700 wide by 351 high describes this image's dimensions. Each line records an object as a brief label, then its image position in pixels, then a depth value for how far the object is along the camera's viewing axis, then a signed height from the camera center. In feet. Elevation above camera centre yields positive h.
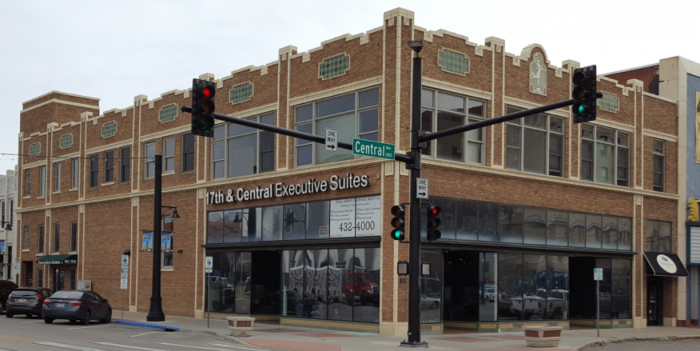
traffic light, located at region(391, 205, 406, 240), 69.46 +0.13
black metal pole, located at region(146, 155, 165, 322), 104.99 -5.46
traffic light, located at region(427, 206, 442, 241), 68.80 +0.25
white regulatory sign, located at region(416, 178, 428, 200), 71.31 +3.30
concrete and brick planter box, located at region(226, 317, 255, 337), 83.41 -10.49
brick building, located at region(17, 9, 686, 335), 89.10 +3.97
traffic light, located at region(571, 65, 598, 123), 50.62 +8.33
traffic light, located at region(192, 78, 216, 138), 52.85 +7.41
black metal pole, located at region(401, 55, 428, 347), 71.26 -0.65
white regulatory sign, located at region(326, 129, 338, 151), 63.77 +6.55
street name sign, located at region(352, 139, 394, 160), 66.18 +6.31
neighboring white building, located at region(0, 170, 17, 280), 183.62 -0.24
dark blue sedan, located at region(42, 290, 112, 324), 97.60 -10.36
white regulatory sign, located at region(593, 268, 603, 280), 92.73 -5.19
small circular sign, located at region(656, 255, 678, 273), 114.32 -4.77
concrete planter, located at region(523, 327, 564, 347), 77.61 -10.38
